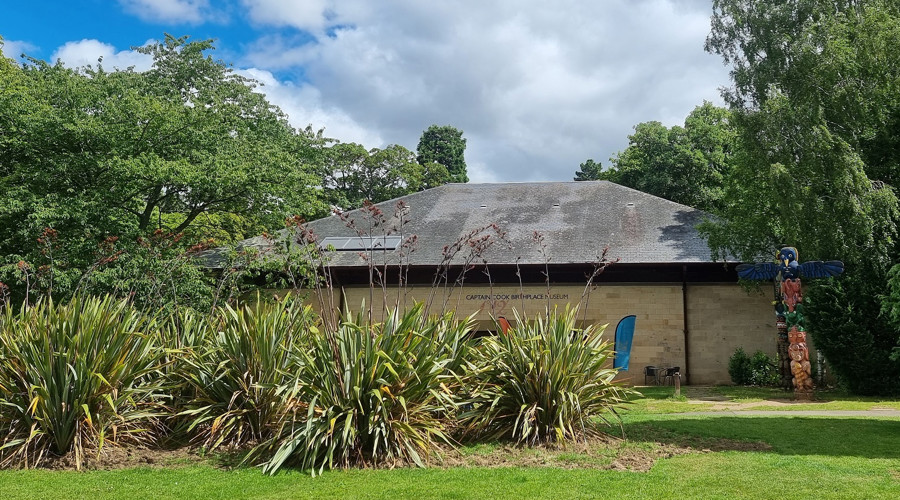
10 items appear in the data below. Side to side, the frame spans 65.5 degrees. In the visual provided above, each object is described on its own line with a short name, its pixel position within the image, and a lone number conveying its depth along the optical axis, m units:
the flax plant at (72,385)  7.21
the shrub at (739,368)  17.73
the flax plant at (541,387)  7.72
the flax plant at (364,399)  6.79
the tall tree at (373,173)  41.34
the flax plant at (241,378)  7.69
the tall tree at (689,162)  31.44
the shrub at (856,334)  14.25
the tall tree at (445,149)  52.38
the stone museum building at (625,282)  18.78
